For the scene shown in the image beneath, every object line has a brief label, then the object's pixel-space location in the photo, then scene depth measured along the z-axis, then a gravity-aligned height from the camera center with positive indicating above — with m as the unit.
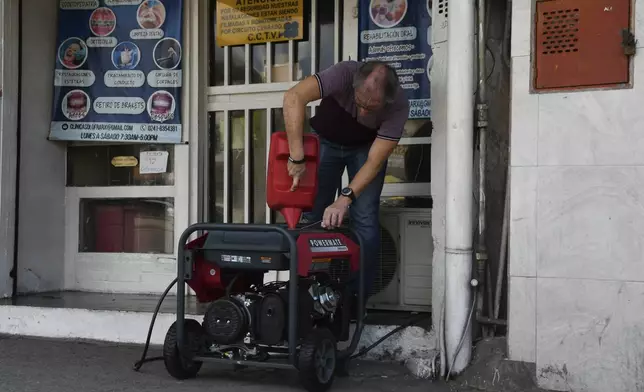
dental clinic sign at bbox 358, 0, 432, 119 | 5.17 +1.15
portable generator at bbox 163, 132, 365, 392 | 3.57 -0.58
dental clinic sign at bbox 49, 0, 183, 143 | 5.91 +1.01
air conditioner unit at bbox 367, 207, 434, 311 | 5.23 -0.54
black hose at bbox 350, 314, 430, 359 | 4.31 -0.94
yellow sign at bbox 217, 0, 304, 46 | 5.75 +1.44
